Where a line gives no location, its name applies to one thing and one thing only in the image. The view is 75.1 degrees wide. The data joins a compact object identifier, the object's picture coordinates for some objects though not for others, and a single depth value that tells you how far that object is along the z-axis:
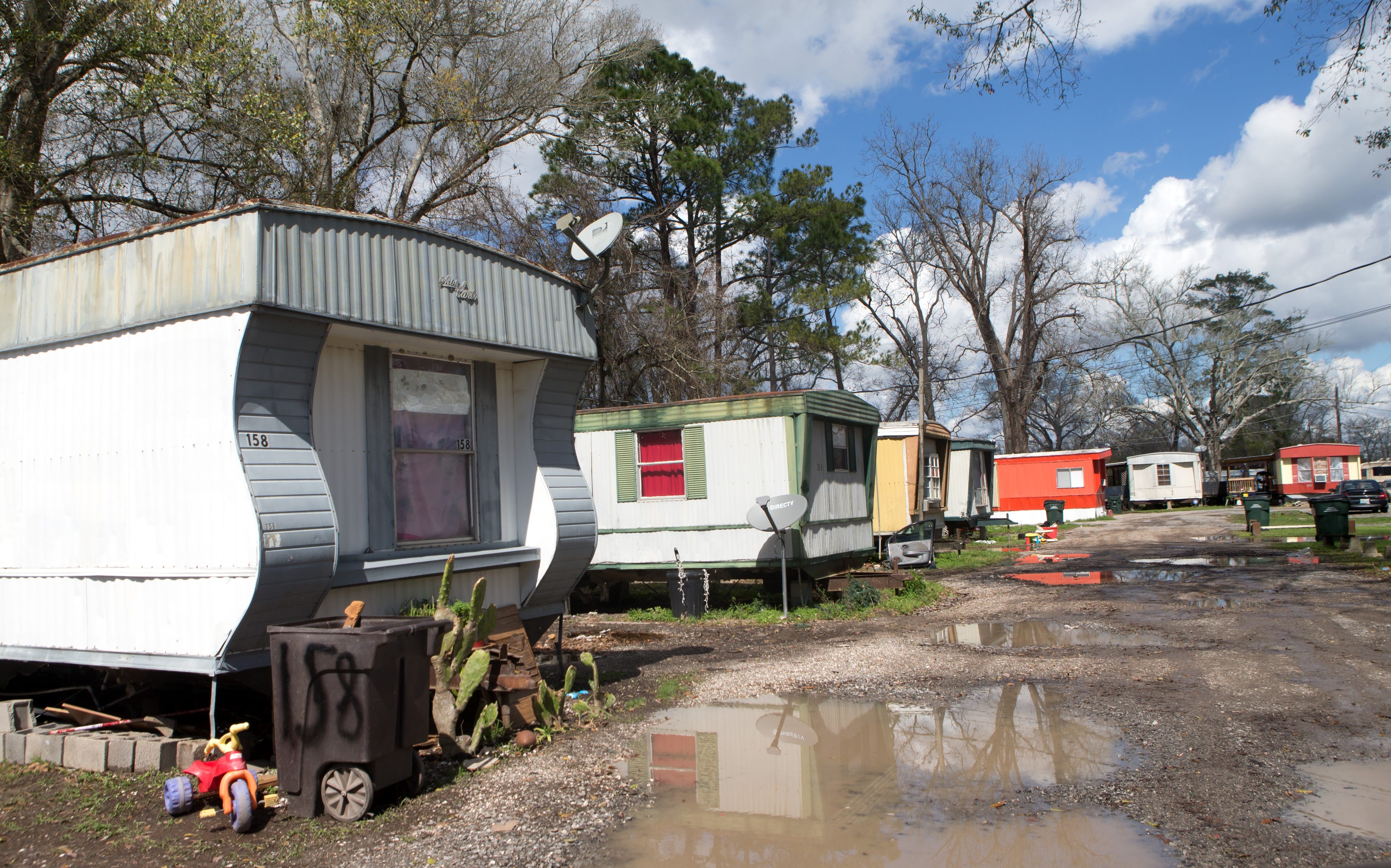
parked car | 30.25
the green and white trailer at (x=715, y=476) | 12.41
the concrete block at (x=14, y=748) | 5.57
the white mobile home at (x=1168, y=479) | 40.25
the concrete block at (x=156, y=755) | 5.17
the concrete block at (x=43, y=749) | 5.43
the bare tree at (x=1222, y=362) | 45.81
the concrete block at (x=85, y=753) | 5.28
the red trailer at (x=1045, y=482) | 33.34
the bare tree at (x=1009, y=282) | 37.03
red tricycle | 4.31
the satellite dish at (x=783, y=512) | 11.56
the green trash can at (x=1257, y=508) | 23.55
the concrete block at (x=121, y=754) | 5.23
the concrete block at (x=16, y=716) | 5.79
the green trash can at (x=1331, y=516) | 18.00
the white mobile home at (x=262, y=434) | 5.09
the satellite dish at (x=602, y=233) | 7.46
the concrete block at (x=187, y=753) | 5.20
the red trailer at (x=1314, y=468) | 38.94
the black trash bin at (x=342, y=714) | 4.45
